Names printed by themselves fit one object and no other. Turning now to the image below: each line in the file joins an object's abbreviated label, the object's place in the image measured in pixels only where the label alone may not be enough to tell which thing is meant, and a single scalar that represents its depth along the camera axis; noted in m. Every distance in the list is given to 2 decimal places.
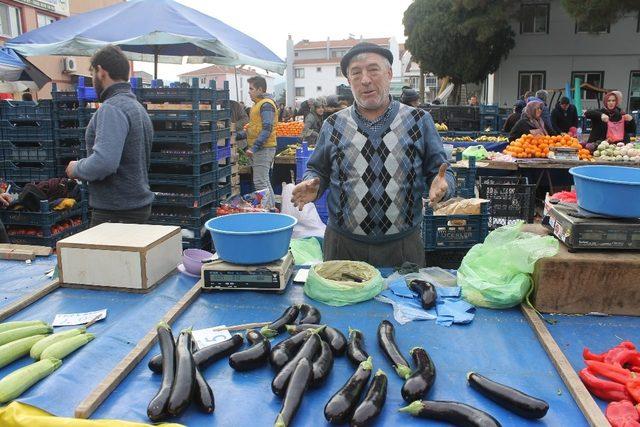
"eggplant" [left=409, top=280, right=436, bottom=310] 2.41
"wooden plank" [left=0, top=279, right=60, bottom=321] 2.38
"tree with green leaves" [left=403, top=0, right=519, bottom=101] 23.61
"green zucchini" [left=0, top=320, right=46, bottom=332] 2.15
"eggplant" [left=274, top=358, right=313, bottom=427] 1.57
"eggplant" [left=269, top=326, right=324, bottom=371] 1.88
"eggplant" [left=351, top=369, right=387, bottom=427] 1.56
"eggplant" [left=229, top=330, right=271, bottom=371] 1.90
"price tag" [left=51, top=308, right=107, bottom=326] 2.28
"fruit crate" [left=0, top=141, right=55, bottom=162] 6.56
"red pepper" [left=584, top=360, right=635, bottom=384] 1.77
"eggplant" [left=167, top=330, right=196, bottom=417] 1.63
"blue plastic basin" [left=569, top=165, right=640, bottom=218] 2.33
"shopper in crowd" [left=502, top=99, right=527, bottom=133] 12.45
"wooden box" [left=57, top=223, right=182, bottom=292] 2.59
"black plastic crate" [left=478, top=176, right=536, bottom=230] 5.99
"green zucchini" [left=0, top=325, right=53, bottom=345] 2.05
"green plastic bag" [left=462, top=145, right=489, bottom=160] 8.45
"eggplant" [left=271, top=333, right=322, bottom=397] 1.72
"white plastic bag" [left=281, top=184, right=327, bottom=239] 5.90
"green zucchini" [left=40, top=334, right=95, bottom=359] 1.93
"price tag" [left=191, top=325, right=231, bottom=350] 2.07
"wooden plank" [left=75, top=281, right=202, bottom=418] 1.65
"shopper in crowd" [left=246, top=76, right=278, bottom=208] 7.53
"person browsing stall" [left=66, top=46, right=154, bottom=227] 3.26
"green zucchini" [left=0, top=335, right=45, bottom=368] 1.93
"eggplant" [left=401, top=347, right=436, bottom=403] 1.70
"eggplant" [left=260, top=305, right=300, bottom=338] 2.13
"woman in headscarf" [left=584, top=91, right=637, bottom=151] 9.90
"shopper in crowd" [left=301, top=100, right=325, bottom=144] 11.34
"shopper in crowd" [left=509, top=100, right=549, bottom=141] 9.73
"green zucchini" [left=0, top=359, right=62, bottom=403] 1.71
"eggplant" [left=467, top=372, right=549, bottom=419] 1.62
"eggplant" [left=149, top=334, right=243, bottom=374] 1.89
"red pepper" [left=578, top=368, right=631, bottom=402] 1.73
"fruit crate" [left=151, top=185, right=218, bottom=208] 5.73
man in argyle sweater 2.84
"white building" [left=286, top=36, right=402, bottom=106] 71.69
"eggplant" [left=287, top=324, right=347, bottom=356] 2.00
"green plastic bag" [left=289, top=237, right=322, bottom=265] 3.88
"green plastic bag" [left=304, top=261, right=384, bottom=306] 2.48
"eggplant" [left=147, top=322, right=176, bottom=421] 1.60
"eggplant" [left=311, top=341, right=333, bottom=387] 1.79
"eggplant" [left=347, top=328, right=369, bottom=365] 1.91
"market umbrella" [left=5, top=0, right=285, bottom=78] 6.23
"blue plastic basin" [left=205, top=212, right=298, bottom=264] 2.51
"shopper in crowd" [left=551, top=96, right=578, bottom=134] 11.75
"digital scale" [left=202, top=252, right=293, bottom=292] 2.57
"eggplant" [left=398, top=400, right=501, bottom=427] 1.56
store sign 20.61
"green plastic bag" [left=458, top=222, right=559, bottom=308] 2.40
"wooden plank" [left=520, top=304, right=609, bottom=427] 1.61
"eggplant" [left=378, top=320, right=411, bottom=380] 1.81
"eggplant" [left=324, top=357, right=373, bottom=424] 1.59
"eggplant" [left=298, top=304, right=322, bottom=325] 2.23
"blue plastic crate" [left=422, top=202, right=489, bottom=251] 4.87
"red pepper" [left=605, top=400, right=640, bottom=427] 1.58
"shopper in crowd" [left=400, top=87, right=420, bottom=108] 9.71
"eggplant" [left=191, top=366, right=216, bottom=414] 1.67
